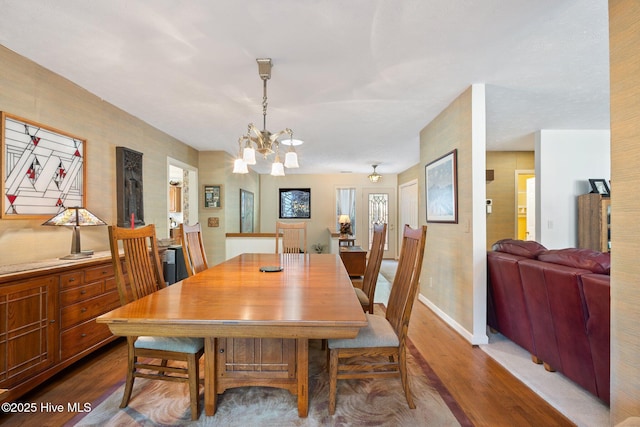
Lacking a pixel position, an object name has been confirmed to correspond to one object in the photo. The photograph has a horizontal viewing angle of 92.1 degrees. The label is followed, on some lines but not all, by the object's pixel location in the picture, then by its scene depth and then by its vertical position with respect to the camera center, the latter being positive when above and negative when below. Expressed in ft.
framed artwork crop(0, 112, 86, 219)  6.98 +1.14
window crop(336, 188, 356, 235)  26.89 +0.86
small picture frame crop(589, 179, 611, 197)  13.53 +1.13
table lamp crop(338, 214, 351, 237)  20.94 -1.13
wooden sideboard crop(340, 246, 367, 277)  18.16 -2.84
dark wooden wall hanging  10.65 +0.97
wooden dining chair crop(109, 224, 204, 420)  5.51 -2.38
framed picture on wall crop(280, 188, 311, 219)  26.78 +0.80
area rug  5.54 -3.73
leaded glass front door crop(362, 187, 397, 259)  27.02 +0.33
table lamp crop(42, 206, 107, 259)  7.67 -0.17
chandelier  7.26 +1.57
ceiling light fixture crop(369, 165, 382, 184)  23.82 +2.77
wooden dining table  4.04 -1.41
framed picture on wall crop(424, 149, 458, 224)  10.26 +0.88
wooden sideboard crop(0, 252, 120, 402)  5.78 -2.20
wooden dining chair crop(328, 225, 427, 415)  5.52 -2.35
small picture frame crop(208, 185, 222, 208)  17.53 +1.00
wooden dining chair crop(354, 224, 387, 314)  8.44 -1.66
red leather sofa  5.74 -2.06
